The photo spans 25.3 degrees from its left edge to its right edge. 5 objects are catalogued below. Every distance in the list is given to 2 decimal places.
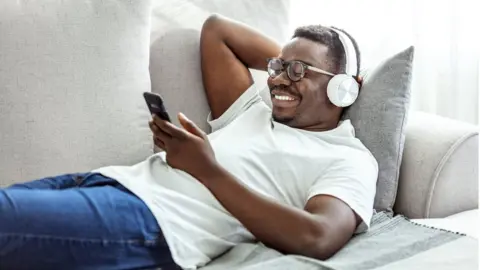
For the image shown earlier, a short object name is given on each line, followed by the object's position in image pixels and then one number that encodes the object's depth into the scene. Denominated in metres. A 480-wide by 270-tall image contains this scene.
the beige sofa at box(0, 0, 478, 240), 2.56
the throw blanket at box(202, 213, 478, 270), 2.21
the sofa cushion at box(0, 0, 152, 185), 2.56
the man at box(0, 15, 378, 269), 2.18
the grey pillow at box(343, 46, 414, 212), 2.58
